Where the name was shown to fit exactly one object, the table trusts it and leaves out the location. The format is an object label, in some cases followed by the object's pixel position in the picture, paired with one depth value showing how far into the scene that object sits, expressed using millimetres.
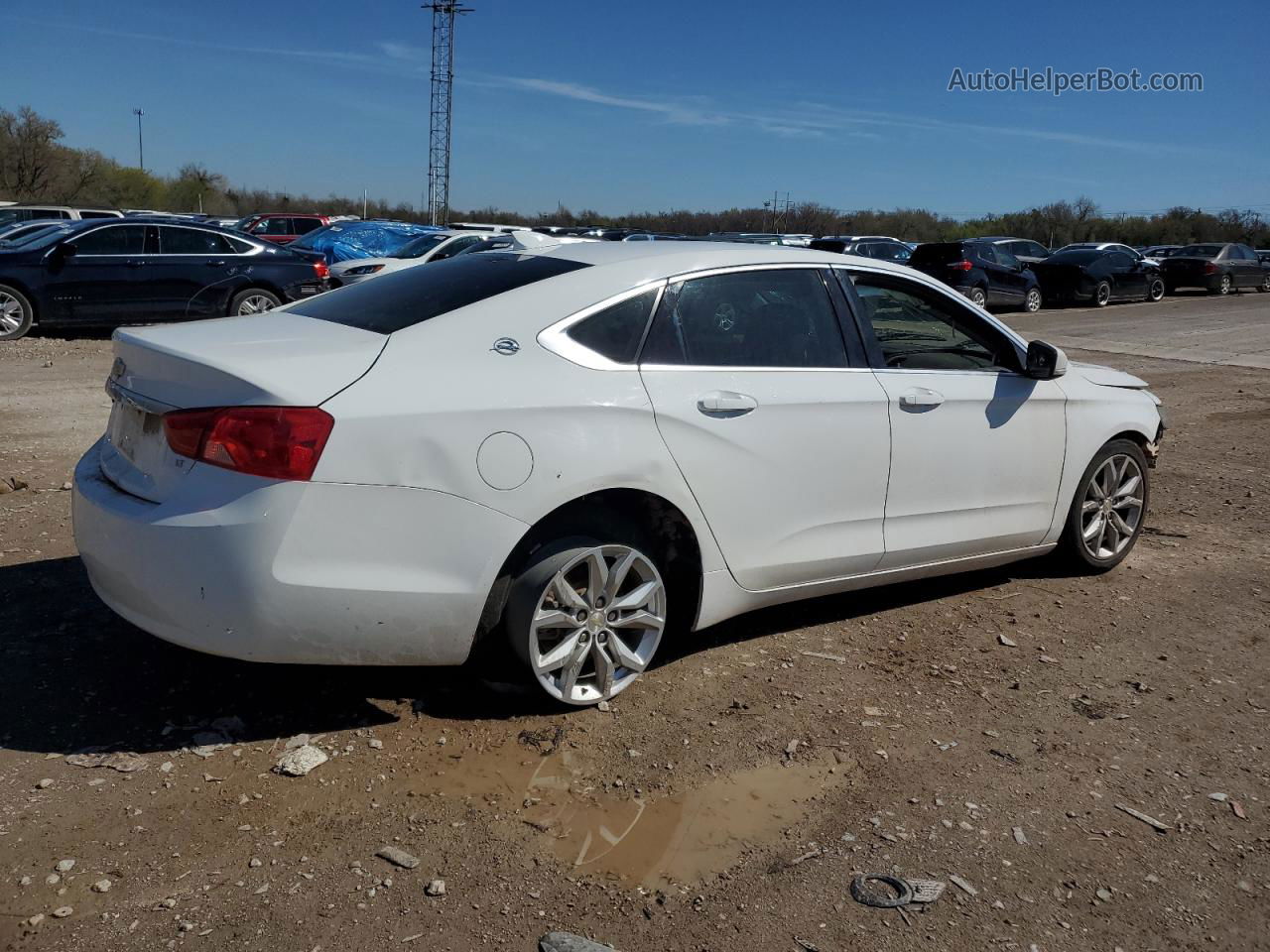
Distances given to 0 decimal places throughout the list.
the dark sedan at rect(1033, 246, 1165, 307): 27641
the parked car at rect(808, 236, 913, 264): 23531
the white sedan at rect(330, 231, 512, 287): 17766
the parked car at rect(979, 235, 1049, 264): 27625
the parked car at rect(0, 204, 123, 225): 28656
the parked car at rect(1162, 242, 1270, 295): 33000
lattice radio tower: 52500
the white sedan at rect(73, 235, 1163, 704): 3361
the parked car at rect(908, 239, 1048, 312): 23372
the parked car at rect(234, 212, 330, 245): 31422
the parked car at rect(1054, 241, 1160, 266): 29375
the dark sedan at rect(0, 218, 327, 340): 13977
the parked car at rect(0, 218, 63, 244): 19375
